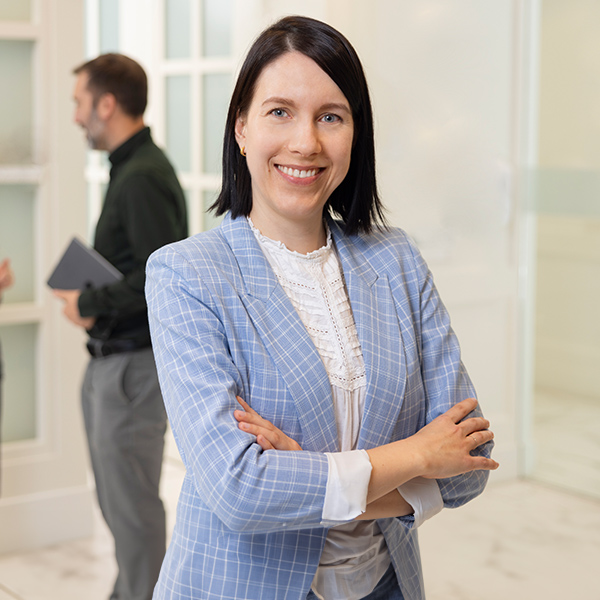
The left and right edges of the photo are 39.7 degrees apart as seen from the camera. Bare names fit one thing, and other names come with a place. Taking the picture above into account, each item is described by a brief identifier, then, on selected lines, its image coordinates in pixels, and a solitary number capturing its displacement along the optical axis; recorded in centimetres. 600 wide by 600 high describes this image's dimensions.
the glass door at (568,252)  361
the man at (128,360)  245
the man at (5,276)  280
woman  113
